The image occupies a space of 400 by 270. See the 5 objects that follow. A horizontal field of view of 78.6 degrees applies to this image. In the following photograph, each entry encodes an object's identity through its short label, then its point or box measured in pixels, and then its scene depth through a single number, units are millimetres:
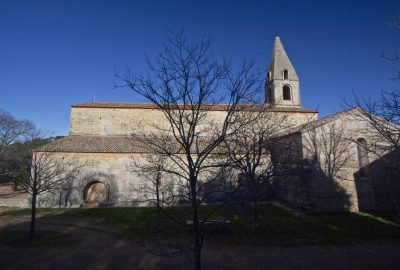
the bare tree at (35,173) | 11680
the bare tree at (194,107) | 4711
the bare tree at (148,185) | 19938
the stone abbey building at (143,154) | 16547
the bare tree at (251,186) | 4992
